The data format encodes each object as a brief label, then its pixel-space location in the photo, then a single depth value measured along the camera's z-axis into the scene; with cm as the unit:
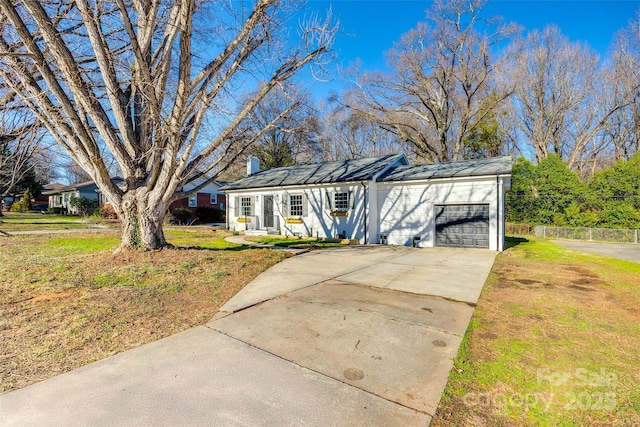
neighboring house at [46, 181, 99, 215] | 3341
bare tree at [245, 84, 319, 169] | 3088
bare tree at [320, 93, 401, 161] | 3103
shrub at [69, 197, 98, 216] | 3045
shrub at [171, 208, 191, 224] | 2412
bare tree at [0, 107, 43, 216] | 820
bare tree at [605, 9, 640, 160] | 2162
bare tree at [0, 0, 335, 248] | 634
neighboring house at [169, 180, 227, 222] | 2725
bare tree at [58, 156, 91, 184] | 5403
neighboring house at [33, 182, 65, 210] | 4286
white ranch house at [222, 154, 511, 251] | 1191
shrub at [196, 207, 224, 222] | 2770
